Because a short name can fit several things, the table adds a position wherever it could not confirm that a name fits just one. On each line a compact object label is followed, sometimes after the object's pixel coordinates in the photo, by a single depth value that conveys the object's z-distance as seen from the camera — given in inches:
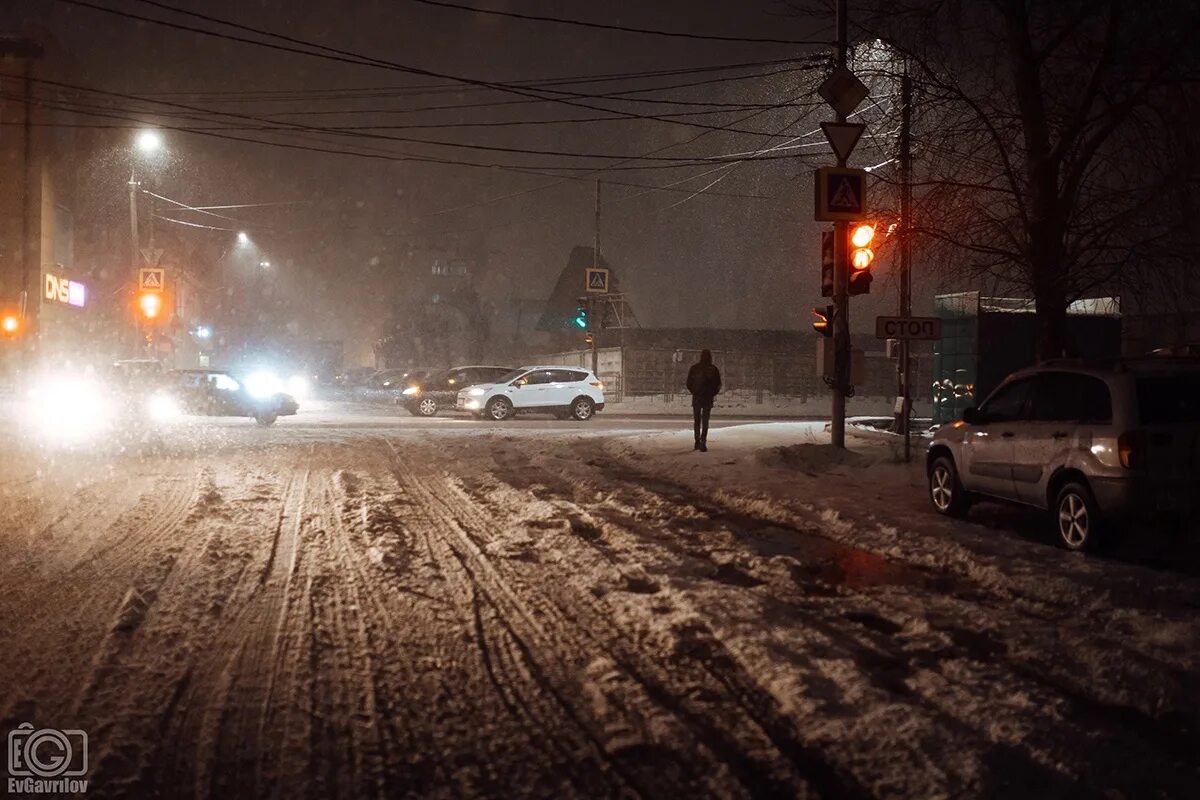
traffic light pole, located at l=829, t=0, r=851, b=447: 588.1
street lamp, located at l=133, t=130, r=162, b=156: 1112.8
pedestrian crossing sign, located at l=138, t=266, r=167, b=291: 1074.1
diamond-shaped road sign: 553.9
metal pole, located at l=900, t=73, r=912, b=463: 562.6
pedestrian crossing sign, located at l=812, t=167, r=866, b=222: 561.3
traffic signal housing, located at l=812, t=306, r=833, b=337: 607.2
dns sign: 1250.6
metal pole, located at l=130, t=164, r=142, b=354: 1180.0
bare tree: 475.8
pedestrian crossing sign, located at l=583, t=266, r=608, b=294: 1312.7
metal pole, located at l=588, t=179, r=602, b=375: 1393.9
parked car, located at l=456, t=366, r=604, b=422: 1135.6
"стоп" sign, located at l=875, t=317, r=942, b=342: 550.3
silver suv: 296.4
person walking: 650.8
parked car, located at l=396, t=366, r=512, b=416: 1264.8
